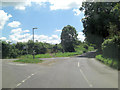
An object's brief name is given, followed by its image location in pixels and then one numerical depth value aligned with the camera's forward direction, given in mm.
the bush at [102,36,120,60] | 11242
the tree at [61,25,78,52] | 59725
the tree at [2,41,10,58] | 34495
